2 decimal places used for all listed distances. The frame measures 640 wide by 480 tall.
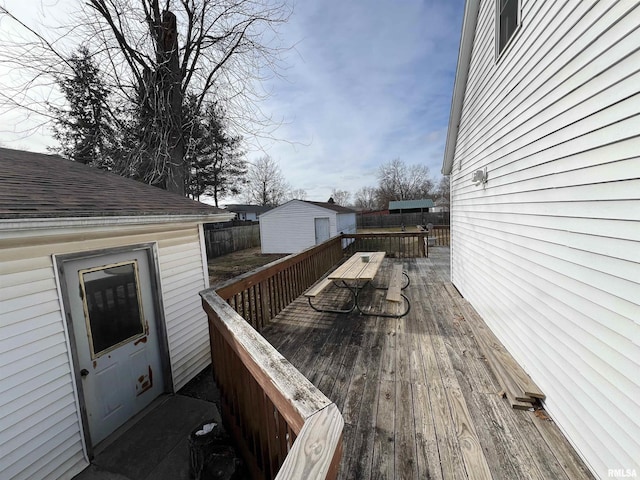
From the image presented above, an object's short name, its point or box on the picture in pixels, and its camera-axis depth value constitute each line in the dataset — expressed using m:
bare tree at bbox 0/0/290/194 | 6.30
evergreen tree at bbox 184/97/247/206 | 7.89
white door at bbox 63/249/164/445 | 2.79
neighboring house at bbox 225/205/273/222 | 33.75
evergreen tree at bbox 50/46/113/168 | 6.77
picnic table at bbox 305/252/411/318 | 4.04
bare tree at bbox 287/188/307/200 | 51.58
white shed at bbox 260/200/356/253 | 16.17
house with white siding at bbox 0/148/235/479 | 2.24
